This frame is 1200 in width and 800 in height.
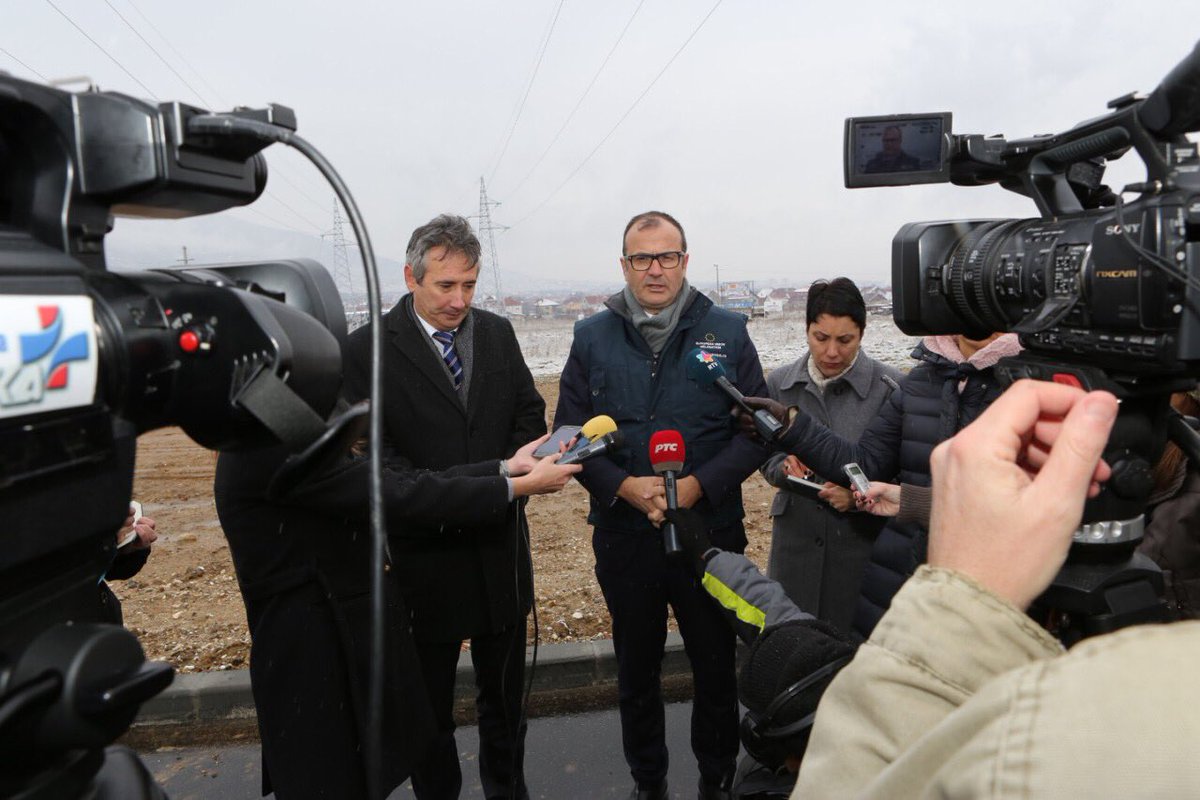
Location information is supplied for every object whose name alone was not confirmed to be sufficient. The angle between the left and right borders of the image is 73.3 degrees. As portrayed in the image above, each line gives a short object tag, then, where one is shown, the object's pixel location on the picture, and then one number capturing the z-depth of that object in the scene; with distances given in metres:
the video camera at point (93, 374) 0.77
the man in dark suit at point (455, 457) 2.87
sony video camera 1.20
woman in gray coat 3.25
